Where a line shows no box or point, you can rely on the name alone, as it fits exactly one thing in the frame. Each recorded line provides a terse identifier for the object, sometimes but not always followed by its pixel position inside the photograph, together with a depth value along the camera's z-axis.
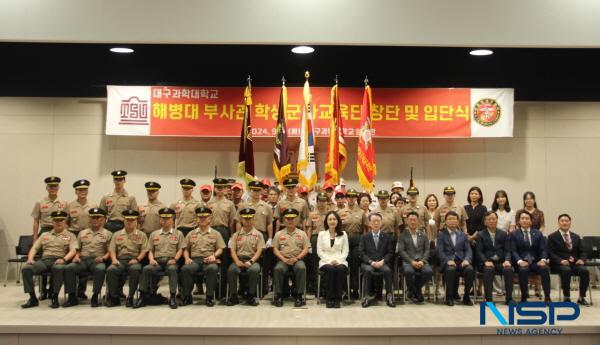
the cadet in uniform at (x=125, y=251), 7.86
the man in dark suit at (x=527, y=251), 7.98
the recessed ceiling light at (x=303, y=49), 9.41
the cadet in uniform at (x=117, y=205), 8.78
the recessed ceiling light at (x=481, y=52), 9.23
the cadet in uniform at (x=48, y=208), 8.80
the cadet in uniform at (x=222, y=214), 8.66
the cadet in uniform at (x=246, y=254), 7.91
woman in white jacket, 7.85
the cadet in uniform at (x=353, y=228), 8.38
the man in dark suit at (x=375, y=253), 7.93
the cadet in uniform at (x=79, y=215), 8.73
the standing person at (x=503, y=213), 8.74
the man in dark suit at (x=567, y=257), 8.06
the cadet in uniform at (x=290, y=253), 7.85
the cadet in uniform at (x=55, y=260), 7.81
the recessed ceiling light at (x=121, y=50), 9.59
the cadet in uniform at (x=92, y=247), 8.02
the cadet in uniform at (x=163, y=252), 7.84
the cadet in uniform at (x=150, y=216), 8.71
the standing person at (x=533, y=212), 8.70
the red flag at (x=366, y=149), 10.57
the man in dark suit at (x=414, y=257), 7.97
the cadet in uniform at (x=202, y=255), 7.90
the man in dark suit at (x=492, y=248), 8.03
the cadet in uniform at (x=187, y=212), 8.71
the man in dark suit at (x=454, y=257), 7.93
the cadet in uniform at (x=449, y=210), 8.59
